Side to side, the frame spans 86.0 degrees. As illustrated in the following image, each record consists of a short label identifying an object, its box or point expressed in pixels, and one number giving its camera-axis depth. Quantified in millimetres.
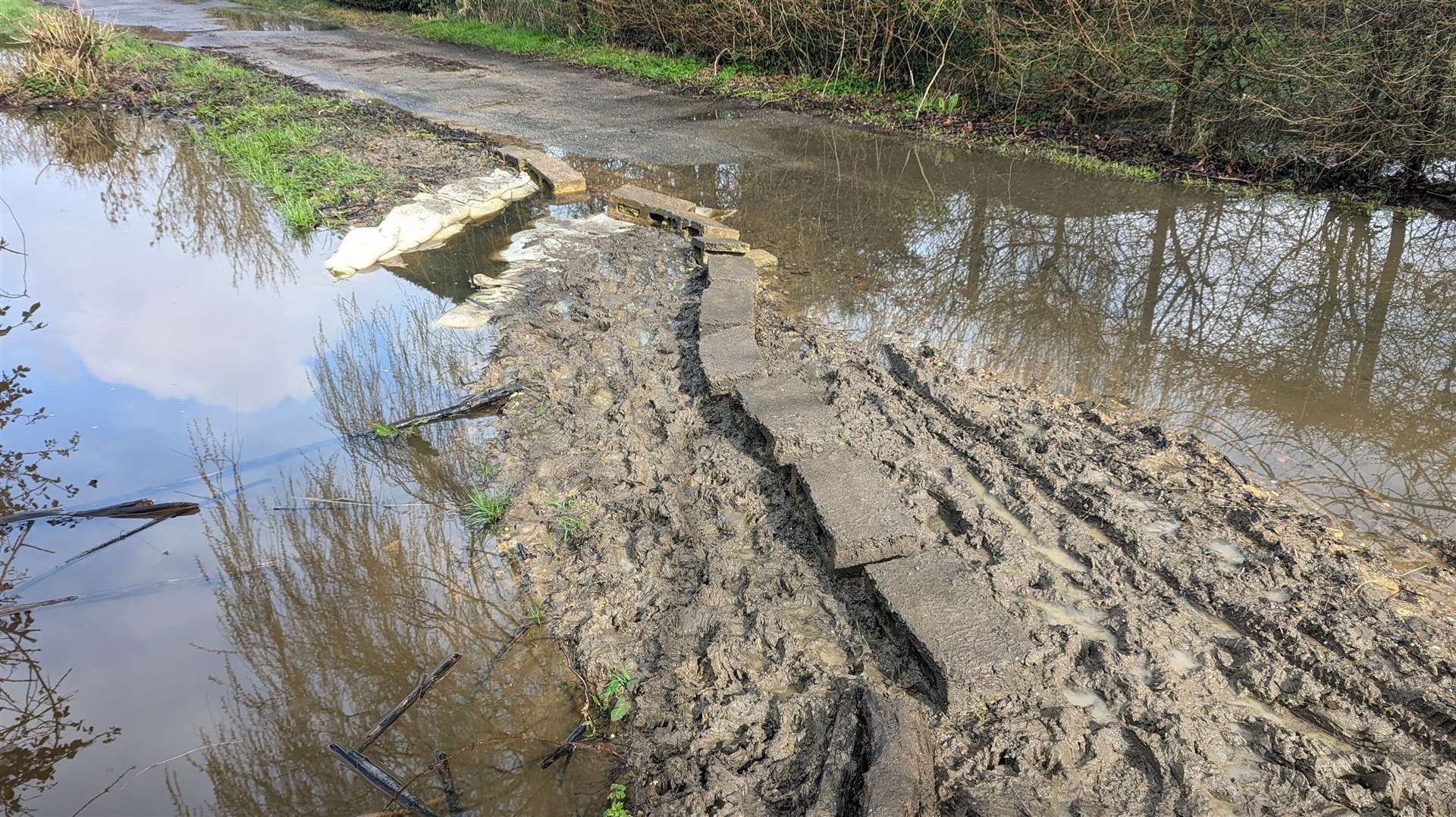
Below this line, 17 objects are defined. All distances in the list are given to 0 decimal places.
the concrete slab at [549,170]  7188
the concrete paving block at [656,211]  6164
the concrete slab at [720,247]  5672
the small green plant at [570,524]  3164
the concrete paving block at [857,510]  2787
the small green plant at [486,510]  3271
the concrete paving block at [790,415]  3332
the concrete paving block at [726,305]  4488
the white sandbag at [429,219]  5852
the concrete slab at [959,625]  2338
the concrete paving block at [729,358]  3885
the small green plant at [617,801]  2129
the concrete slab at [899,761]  1941
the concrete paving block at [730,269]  5102
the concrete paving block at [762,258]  5785
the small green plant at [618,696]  2432
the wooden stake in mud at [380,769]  2209
